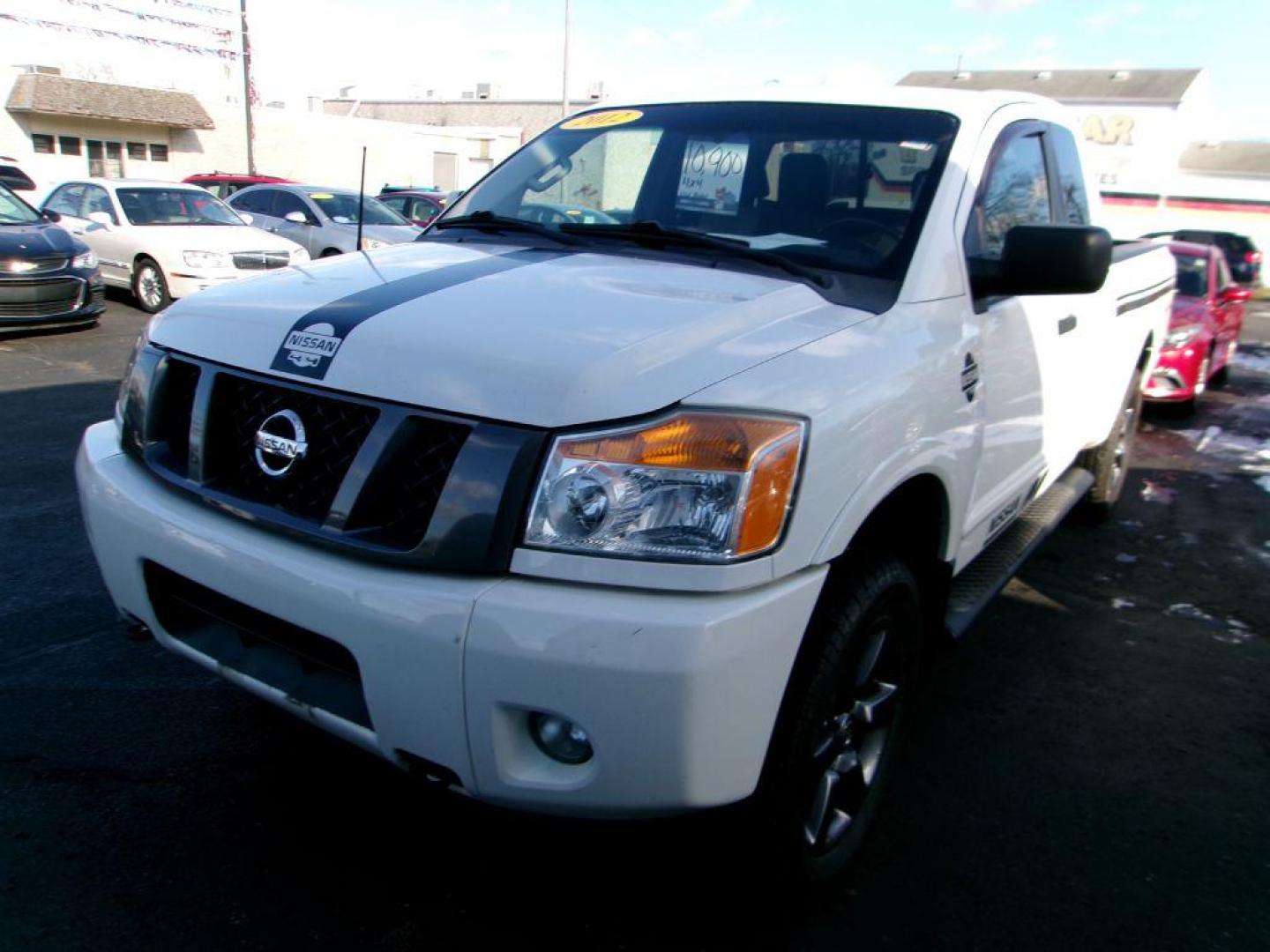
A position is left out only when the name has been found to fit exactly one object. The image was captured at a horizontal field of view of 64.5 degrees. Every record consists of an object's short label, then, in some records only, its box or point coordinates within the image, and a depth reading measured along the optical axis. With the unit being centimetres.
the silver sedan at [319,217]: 1406
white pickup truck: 183
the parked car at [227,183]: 1827
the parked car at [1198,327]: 910
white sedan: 1119
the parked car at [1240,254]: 1841
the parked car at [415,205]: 1867
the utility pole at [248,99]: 2978
